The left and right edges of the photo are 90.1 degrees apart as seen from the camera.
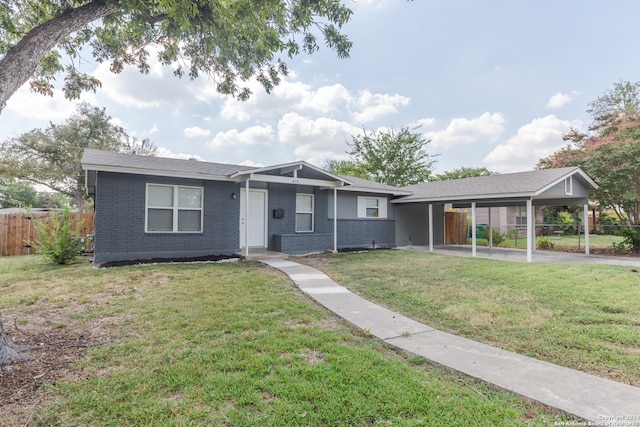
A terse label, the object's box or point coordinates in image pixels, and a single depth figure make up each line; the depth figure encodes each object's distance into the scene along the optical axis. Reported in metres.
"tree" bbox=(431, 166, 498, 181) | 32.00
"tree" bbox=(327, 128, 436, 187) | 26.15
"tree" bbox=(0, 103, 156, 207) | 21.91
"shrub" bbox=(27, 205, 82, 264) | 8.94
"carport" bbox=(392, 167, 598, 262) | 10.77
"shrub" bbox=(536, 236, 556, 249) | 15.02
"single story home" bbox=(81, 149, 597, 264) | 9.00
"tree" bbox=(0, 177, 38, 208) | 36.94
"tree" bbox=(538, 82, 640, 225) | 12.05
